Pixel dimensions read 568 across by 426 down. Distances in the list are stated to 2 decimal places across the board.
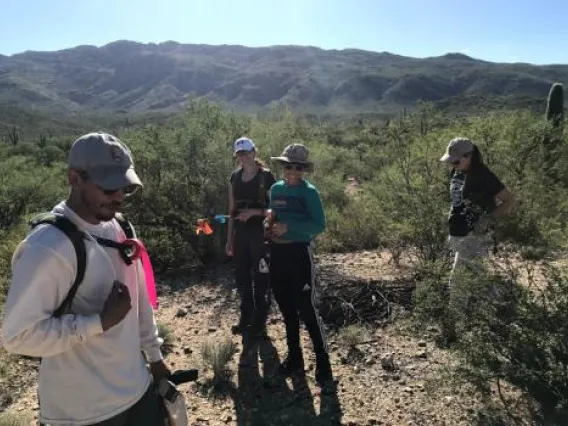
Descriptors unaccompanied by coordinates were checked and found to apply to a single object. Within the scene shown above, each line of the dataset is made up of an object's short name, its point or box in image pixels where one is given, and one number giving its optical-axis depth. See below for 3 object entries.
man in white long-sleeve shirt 1.63
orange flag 5.02
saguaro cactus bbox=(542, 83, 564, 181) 9.60
